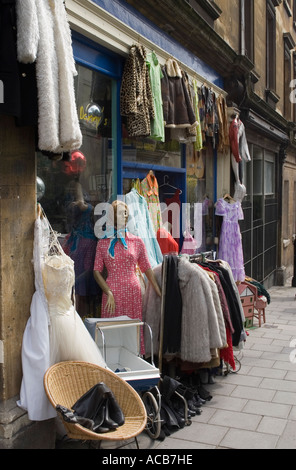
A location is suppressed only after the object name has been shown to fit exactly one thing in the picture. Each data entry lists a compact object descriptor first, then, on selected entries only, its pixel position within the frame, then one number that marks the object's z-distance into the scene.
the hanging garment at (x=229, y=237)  9.04
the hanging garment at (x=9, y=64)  3.27
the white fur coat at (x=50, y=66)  3.31
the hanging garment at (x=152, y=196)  6.42
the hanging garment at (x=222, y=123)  8.50
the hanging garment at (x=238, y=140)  9.13
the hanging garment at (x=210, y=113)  7.90
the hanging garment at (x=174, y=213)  7.64
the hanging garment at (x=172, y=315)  5.05
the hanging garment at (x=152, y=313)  5.19
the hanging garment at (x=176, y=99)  6.45
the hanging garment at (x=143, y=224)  5.82
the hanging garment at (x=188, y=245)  7.64
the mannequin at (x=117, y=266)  4.98
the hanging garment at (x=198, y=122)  7.20
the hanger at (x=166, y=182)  7.76
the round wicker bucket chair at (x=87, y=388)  3.55
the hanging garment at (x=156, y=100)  5.93
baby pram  4.29
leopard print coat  5.61
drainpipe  10.48
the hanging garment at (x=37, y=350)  3.73
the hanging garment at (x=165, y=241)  6.29
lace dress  3.91
